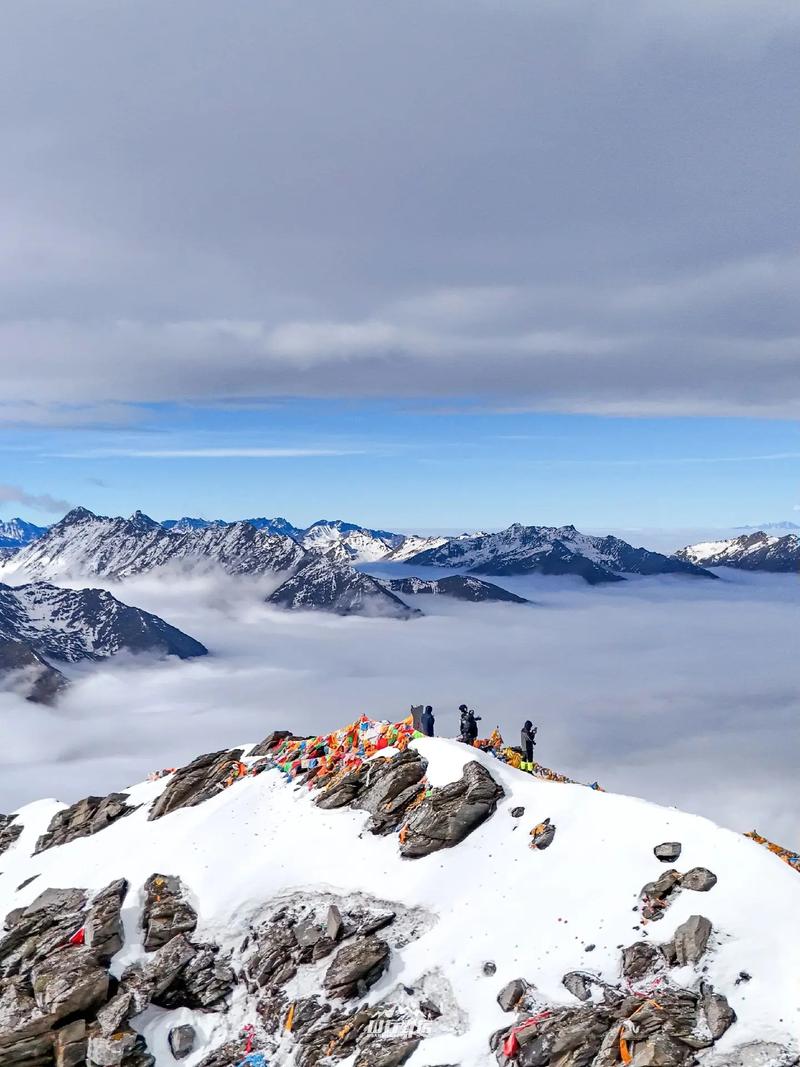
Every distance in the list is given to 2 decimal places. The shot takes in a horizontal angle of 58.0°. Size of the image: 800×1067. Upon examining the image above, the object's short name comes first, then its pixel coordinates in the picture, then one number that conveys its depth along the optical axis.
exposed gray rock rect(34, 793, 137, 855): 54.28
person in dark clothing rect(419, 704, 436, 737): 50.31
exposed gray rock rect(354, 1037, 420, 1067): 28.22
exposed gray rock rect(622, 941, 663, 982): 27.52
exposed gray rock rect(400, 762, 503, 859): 38.72
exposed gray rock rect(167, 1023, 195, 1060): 31.82
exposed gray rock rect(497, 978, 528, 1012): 28.44
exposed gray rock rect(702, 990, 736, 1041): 24.30
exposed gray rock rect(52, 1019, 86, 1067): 31.61
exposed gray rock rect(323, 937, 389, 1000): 31.97
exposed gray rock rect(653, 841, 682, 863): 31.97
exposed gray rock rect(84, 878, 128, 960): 37.06
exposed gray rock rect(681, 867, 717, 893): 29.86
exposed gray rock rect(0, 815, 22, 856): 58.63
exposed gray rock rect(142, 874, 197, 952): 37.56
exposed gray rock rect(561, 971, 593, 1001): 27.55
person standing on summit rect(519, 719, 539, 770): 46.50
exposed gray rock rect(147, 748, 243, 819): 50.84
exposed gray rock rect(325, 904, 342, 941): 34.75
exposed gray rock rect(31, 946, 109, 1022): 33.75
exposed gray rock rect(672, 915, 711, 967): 27.14
